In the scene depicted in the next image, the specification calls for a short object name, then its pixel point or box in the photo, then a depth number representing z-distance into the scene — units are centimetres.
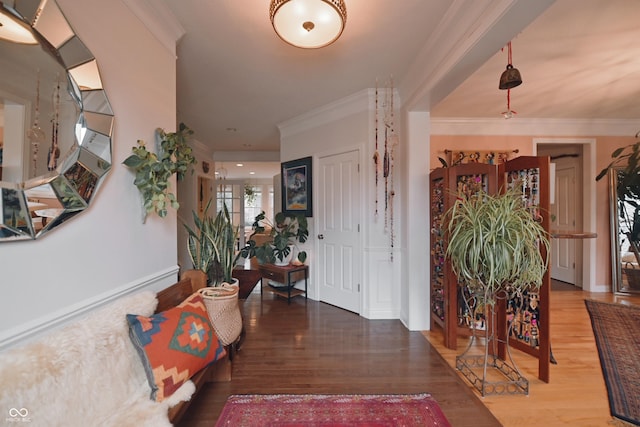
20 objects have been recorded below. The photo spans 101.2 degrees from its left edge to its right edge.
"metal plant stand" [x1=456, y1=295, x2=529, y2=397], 179
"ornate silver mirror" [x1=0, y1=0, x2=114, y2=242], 88
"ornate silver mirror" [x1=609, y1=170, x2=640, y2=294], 368
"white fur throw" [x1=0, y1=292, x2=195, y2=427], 83
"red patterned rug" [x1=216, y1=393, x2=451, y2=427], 152
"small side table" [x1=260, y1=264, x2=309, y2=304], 359
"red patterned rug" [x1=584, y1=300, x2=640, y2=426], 157
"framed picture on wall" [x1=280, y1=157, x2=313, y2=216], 375
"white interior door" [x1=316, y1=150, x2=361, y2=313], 321
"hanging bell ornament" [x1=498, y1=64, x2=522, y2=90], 201
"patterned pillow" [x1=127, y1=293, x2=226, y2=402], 121
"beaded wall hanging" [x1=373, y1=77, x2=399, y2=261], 298
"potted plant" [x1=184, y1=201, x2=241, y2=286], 200
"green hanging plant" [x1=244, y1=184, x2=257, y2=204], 920
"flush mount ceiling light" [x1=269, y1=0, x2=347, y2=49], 139
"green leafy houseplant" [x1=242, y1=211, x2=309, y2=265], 372
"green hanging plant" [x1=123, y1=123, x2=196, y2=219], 147
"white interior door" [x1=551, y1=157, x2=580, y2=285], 428
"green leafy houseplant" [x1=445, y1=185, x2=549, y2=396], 170
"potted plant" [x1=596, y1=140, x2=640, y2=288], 353
